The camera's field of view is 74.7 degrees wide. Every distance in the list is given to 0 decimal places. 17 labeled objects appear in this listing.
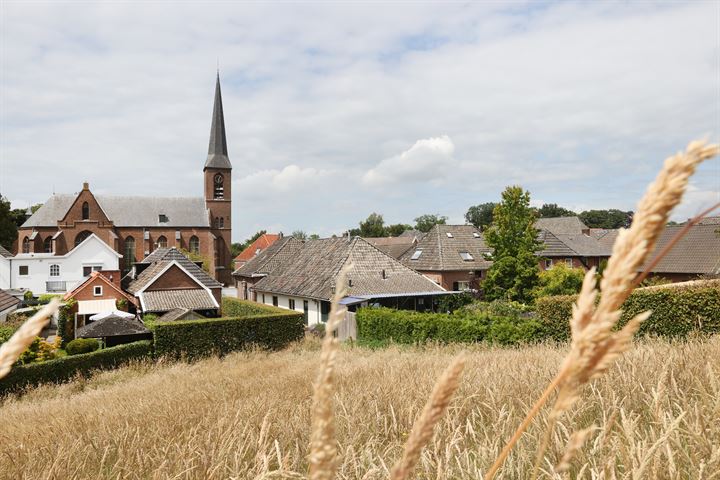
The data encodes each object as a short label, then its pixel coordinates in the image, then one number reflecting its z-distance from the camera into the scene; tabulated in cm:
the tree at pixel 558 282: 2712
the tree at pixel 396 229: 11192
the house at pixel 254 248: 6806
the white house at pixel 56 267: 3991
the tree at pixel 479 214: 13988
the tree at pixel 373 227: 10988
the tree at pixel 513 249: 2697
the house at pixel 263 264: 3997
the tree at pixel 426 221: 11650
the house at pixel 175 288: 2738
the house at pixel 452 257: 3647
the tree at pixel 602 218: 12800
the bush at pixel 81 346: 2070
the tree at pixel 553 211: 13250
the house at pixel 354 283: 2772
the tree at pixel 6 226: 5297
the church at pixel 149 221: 5141
